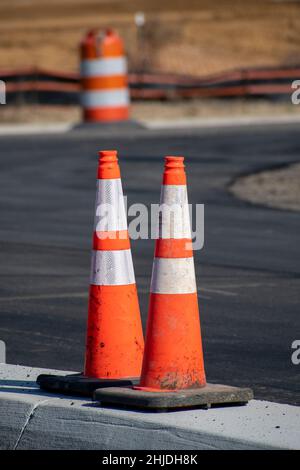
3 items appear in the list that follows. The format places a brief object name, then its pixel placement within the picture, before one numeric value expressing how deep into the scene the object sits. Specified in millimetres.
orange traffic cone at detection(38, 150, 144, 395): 10859
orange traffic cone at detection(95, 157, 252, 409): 10113
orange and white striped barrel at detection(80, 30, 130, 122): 43353
